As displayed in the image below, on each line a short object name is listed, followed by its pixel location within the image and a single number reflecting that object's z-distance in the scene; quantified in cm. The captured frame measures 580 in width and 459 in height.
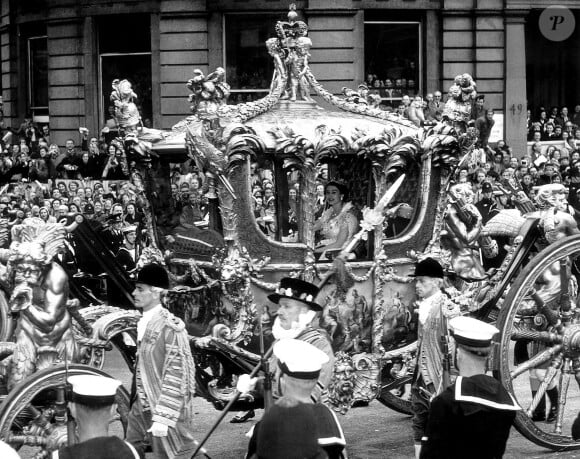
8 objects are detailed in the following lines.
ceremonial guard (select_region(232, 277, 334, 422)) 798
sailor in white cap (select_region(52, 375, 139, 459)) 528
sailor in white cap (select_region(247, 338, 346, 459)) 570
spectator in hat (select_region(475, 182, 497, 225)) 1620
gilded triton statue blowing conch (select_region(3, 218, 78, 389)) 825
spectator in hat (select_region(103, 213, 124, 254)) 1501
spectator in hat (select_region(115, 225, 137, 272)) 1357
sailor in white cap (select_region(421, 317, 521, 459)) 610
